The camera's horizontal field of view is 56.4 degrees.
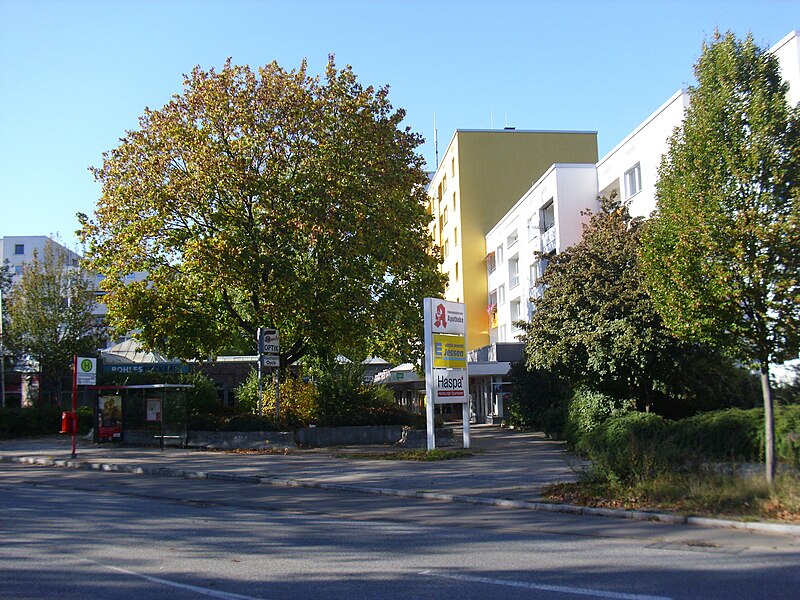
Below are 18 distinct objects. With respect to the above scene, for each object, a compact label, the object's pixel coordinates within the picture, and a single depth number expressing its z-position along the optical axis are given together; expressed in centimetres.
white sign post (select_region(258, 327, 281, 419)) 2328
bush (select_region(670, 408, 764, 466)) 1345
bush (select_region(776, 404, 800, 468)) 1222
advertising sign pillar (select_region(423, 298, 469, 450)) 2055
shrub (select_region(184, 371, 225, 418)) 2925
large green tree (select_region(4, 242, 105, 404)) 3994
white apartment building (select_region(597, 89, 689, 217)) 2758
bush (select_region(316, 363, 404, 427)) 2480
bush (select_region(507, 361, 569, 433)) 2873
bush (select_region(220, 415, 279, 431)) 2356
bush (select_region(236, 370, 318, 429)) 2483
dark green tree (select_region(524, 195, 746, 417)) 1814
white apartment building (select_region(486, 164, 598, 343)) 3447
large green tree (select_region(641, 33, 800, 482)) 1119
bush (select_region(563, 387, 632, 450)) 1995
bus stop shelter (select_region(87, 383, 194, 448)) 2425
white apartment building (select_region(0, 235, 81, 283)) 8544
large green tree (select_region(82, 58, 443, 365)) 2288
